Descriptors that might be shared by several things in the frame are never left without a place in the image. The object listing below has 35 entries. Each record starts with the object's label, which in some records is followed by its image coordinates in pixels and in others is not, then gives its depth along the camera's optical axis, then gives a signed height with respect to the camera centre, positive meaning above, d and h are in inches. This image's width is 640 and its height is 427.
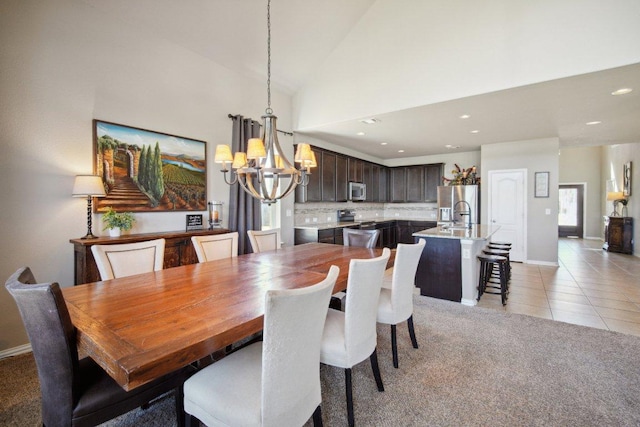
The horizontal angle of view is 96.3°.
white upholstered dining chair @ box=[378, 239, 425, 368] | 81.7 -24.7
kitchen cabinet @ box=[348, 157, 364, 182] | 250.4 +35.6
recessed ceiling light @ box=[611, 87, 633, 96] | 127.3 +53.3
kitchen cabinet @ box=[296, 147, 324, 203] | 200.4 +15.3
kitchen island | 139.8 -28.9
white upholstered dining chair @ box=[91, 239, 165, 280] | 79.4 -14.8
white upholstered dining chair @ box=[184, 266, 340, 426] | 41.8 -29.1
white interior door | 234.8 +1.4
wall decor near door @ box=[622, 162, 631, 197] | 281.0 +28.9
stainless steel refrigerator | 255.4 +6.0
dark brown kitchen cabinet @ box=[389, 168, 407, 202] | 308.0 +25.8
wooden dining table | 37.5 -18.4
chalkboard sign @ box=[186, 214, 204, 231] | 138.9 -6.7
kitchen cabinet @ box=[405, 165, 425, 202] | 296.4 +26.1
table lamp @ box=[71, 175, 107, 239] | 100.0 +7.6
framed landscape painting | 113.8 +17.4
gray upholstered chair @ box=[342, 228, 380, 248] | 129.9 -13.7
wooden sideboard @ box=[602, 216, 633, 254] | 270.5 -24.7
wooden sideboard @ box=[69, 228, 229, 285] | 97.5 -16.0
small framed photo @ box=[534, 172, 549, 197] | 224.8 +18.9
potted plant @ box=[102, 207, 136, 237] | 109.7 -5.0
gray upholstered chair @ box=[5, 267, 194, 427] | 42.7 -25.9
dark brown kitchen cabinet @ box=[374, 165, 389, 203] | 300.4 +27.0
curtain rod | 159.0 +51.4
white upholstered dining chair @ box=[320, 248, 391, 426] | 62.4 -26.9
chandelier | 88.0 +16.2
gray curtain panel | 158.2 +3.1
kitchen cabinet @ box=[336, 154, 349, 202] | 233.3 +25.0
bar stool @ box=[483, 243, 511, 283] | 155.2 -23.7
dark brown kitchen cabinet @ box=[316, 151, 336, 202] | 217.8 +24.1
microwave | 250.6 +15.6
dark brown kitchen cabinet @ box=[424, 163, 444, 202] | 287.3 +29.3
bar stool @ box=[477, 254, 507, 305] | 138.4 -32.7
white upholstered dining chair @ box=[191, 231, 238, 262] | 102.0 -14.1
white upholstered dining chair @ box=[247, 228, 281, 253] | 121.2 -14.0
